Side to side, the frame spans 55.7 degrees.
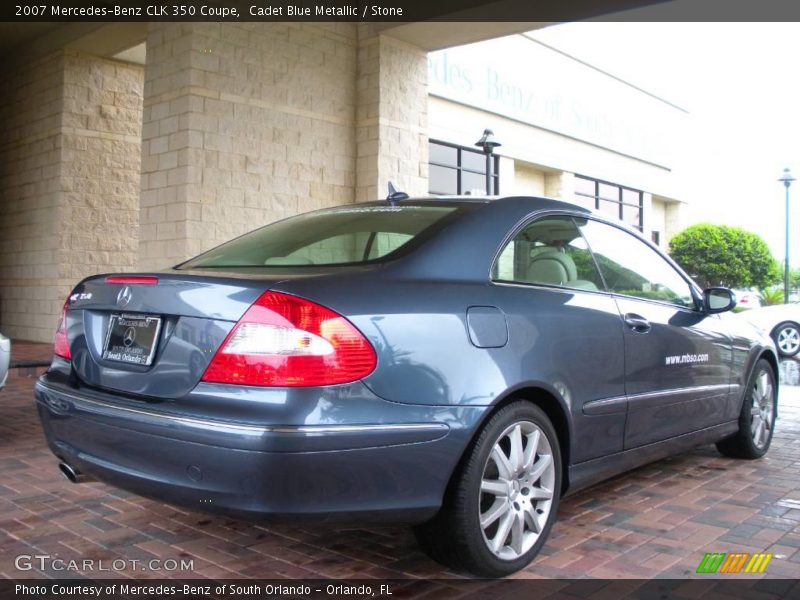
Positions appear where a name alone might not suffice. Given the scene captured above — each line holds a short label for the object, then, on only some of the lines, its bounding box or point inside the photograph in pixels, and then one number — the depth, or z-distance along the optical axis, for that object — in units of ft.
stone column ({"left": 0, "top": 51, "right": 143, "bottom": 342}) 40.52
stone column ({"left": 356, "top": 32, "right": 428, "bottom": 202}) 37.01
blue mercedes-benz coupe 7.77
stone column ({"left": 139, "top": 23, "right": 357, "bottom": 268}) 31.71
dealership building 32.22
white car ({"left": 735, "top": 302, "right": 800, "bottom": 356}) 41.86
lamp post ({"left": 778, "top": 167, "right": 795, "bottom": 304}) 69.10
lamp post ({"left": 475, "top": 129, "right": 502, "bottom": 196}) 41.68
